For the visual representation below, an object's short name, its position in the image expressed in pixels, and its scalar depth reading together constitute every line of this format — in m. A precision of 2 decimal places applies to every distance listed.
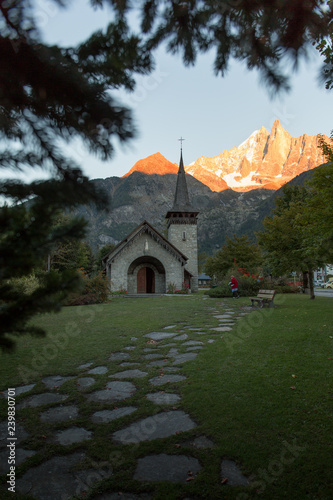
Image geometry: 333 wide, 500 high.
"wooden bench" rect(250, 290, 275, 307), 12.11
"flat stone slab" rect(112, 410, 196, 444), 2.81
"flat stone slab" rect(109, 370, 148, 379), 4.55
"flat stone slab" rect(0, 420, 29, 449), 2.77
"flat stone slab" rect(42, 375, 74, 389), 4.22
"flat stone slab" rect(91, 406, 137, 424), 3.18
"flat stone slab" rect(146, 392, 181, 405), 3.56
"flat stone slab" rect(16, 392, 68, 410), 3.57
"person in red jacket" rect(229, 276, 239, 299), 17.91
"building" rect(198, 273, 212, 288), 95.56
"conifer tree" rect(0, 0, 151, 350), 1.37
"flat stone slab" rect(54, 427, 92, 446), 2.76
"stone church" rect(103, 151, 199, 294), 25.25
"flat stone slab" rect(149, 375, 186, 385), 4.21
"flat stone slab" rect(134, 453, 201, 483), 2.25
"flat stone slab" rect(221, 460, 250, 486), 2.19
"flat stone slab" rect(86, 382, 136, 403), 3.72
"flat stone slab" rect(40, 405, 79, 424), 3.20
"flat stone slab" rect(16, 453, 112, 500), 2.11
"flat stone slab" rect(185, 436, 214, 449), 2.63
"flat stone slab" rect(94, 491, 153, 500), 2.04
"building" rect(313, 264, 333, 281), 72.24
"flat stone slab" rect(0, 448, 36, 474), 2.39
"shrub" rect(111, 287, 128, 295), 24.47
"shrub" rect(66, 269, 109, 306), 16.19
